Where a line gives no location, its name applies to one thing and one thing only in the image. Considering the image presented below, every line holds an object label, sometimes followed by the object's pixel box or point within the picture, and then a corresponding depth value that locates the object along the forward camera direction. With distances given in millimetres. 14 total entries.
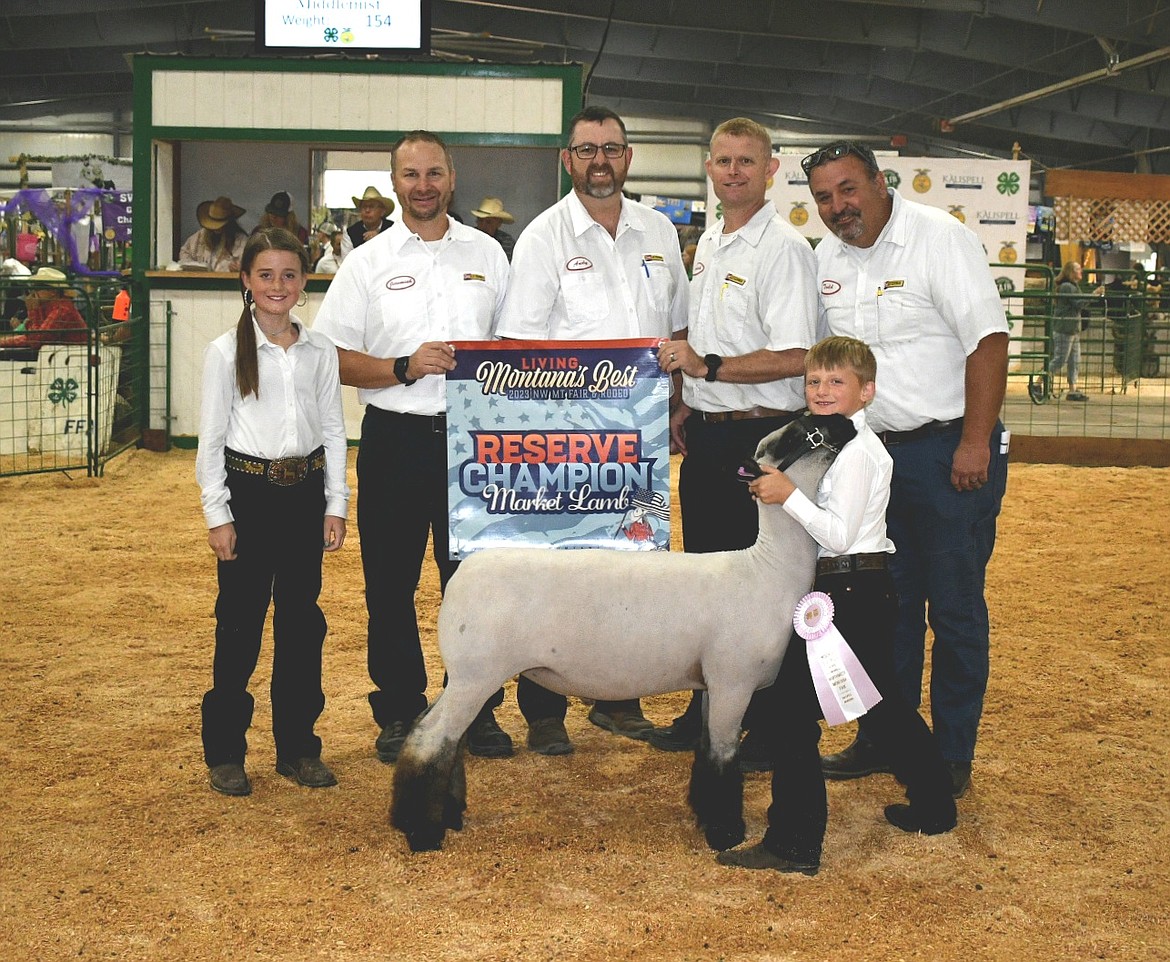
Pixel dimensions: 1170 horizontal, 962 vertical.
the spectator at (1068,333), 16328
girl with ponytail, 3979
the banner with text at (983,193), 17172
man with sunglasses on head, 3994
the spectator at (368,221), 11359
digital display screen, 11500
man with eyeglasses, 4301
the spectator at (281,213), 12158
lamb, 3574
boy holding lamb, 3518
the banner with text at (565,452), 3943
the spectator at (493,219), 11883
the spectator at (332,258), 12211
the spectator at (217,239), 12133
